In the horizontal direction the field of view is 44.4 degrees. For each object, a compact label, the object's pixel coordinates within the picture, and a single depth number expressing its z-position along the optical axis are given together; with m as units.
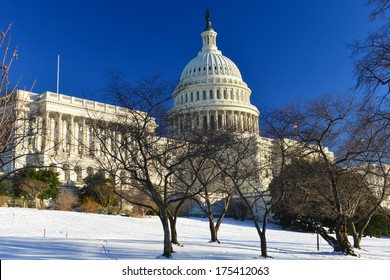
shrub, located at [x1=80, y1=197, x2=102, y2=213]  50.22
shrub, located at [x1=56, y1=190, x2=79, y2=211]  50.75
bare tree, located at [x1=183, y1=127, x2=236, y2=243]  21.62
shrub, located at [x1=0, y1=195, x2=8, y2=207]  47.26
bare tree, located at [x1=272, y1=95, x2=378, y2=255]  22.73
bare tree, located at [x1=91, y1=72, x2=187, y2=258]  18.73
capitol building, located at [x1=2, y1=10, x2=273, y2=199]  30.52
